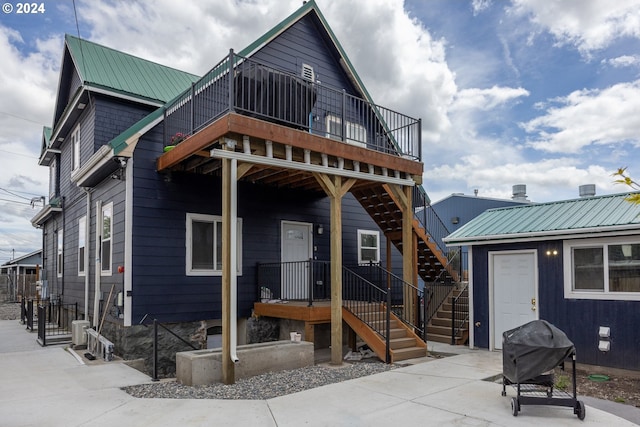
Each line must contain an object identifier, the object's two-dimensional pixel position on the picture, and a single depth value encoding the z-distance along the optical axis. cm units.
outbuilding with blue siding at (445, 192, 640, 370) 780
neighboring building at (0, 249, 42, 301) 2155
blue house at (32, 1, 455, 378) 870
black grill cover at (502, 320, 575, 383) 539
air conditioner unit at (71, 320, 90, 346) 1031
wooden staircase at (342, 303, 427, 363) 885
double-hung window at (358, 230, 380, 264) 1372
